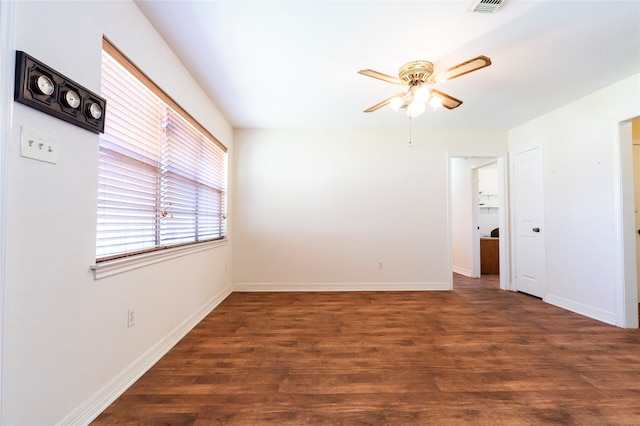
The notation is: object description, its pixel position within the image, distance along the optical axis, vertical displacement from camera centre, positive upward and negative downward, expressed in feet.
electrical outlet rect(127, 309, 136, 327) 5.54 -2.13
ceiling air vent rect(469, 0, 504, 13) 5.43 +4.49
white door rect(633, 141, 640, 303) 10.75 +1.85
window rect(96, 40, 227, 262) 5.15 +1.27
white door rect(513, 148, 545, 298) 11.78 -0.19
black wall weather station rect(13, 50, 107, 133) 3.41 +1.84
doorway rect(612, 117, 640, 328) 8.55 -0.40
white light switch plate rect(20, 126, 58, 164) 3.50 +1.02
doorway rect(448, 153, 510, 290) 13.34 +0.10
